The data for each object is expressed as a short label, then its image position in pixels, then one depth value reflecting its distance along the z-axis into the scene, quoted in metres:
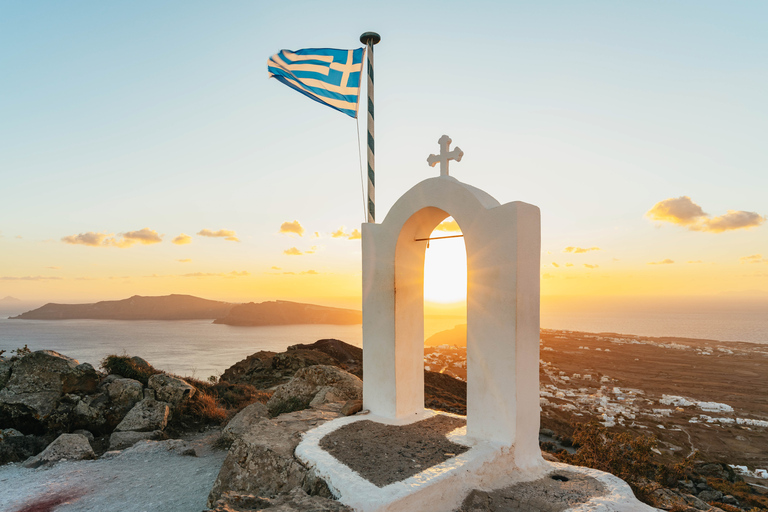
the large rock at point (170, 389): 10.72
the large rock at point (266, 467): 4.90
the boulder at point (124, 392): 10.26
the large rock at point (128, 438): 8.85
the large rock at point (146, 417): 9.59
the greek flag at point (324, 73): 7.97
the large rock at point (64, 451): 7.75
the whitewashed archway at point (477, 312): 5.32
